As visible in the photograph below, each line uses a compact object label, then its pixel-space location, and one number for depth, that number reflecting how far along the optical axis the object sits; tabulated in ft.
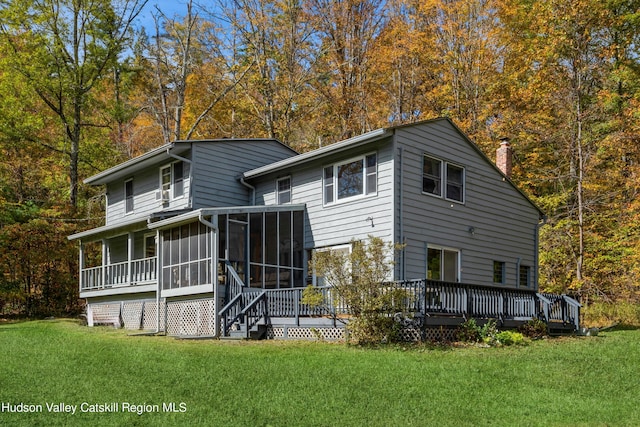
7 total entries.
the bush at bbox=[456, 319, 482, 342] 44.42
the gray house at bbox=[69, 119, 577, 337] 51.13
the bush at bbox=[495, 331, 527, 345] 43.50
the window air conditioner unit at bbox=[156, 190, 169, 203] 70.60
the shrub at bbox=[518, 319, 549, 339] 49.39
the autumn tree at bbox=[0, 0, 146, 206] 95.61
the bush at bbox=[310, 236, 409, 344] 41.60
